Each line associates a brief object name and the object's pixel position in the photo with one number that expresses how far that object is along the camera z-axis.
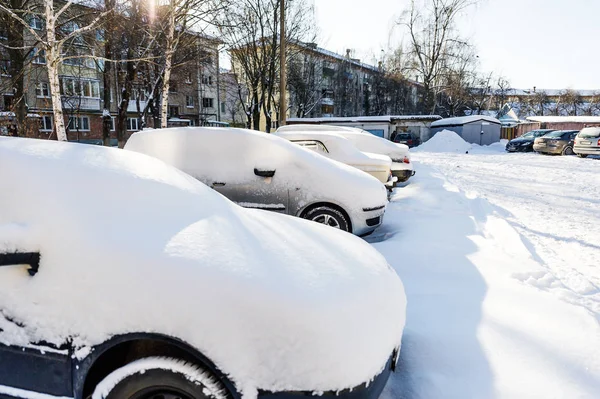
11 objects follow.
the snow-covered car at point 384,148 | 9.91
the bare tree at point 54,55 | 8.11
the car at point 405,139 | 29.89
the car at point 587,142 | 17.33
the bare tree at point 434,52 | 33.78
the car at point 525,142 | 23.09
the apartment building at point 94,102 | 14.25
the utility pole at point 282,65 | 14.22
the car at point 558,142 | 19.69
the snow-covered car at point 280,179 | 4.87
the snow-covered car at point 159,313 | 1.57
